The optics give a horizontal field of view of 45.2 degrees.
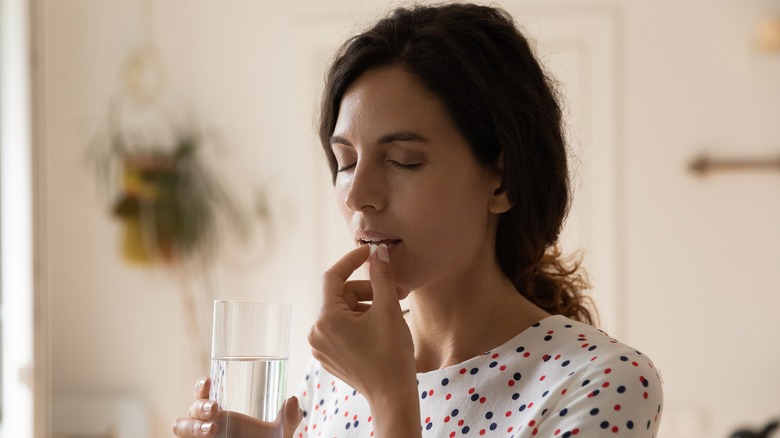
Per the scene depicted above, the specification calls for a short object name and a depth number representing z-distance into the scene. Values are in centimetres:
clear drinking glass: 104
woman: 108
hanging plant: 370
